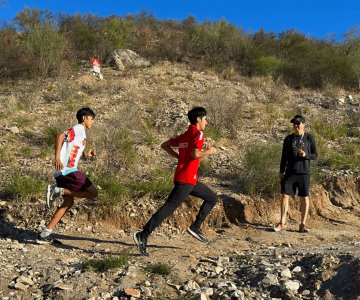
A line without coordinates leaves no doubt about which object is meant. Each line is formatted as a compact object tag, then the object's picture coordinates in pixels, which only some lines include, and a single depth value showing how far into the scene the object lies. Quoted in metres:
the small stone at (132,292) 3.88
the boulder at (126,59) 15.97
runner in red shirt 4.91
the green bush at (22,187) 6.43
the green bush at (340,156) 8.52
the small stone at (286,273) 4.17
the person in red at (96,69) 13.85
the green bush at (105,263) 4.41
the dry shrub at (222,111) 10.80
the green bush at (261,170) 7.26
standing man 6.30
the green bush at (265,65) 17.78
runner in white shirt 5.20
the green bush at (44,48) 14.14
